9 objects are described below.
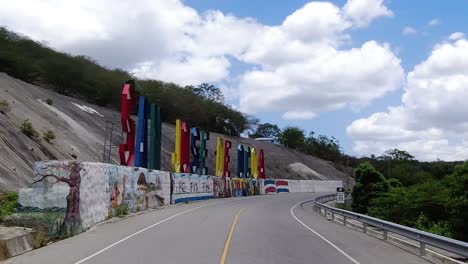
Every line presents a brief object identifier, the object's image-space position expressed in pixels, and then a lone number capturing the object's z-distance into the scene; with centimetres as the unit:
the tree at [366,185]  4012
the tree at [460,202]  1964
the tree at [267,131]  17730
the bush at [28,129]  4488
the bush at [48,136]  5054
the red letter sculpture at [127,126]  3694
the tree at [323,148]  17425
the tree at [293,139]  16838
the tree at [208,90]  15012
